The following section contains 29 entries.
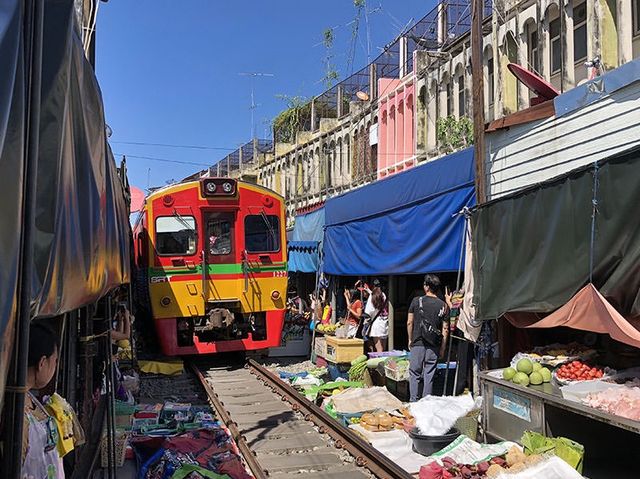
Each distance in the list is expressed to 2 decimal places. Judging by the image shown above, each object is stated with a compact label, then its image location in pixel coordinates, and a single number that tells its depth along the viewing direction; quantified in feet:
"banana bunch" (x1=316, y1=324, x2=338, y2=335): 40.84
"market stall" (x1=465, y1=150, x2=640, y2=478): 15.98
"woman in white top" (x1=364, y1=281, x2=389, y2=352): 36.06
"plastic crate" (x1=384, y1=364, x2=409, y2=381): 28.60
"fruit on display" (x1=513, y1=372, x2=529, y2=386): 19.69
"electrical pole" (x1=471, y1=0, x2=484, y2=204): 25.25
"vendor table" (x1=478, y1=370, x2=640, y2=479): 18.17
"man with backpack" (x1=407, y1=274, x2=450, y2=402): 25.79
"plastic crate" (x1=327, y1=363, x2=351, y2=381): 33.60
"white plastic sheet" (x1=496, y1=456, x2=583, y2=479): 15.29
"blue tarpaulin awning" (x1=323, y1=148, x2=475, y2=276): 27.43
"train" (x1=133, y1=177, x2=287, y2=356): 35.55
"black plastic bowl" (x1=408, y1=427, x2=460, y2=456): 20.70
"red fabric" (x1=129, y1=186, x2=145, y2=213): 51.92
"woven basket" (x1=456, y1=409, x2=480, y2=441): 21.70
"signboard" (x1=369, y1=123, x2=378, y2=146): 57.77
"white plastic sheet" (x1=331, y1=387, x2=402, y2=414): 25.79
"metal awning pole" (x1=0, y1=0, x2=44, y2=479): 5.22
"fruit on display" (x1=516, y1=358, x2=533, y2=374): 20.12
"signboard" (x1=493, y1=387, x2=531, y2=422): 19.08
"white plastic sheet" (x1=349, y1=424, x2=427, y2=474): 20.00
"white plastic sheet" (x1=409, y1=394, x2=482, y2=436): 21.18
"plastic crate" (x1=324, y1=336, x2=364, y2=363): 33.53
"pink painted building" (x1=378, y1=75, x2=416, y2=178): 51.11
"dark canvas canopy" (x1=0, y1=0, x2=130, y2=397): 5.20
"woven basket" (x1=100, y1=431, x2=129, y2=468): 16.76
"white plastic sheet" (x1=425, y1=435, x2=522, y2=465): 18.65
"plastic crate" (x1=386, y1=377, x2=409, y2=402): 29.37
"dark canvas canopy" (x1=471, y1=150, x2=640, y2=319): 16.01
